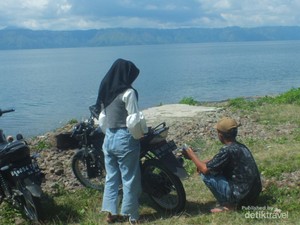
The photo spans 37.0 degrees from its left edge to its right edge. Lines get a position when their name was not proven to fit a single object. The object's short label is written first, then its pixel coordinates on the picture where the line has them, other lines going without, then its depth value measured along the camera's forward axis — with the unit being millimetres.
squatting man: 5426
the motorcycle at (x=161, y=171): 5566
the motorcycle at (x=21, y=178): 5535
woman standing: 5223
